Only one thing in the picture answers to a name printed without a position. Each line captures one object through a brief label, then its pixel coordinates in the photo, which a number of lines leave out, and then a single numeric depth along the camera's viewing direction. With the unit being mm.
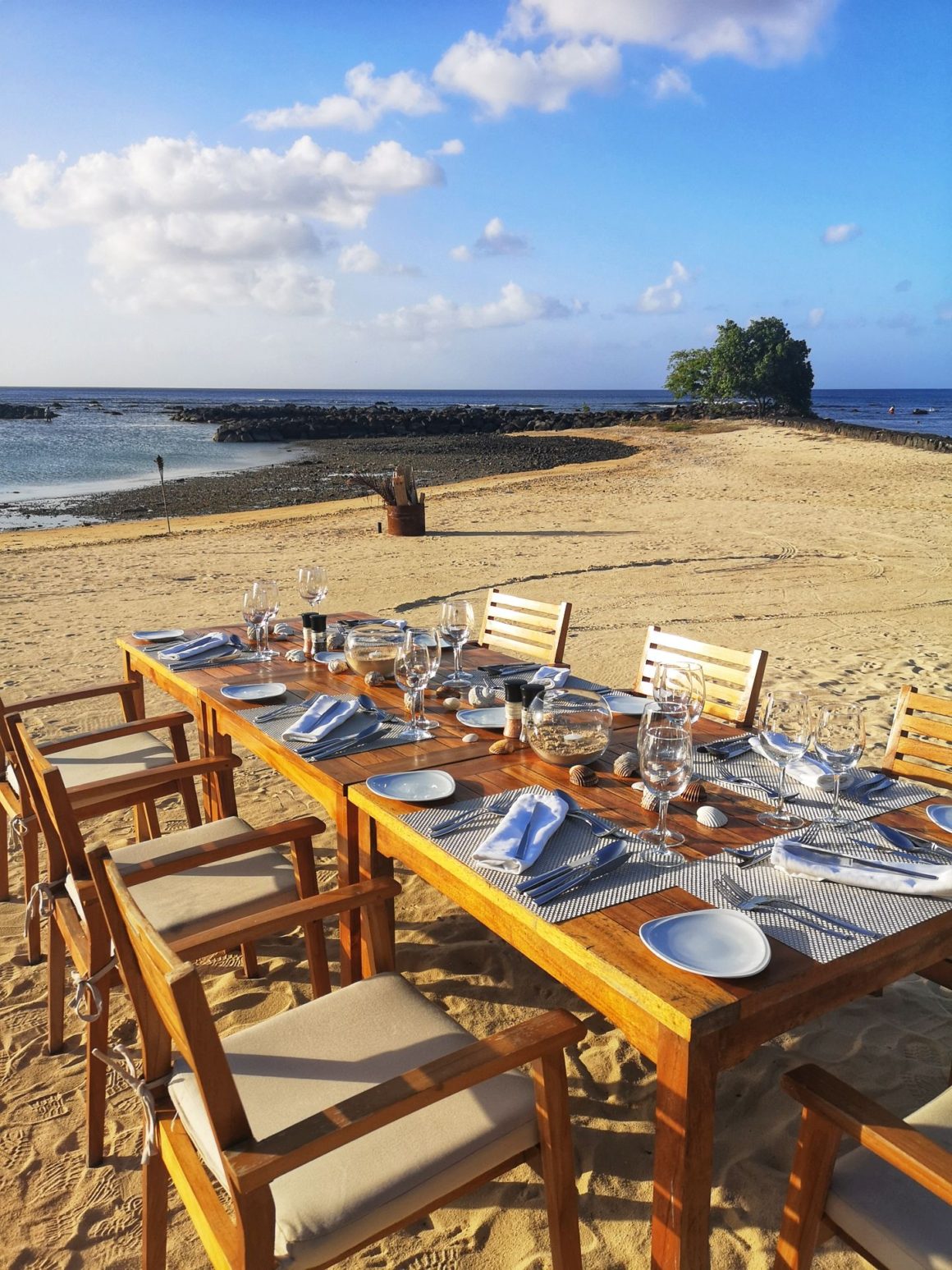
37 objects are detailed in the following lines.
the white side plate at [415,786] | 2143
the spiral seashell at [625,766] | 2303
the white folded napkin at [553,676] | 2963
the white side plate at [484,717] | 2701
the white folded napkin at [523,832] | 1812
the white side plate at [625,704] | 2838
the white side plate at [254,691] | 2963
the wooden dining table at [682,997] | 1402
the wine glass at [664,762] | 1824
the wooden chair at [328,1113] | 1378
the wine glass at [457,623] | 3354
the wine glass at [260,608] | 3562
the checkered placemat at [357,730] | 2545
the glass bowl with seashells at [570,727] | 2324
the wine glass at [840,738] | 2037
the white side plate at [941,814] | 2018
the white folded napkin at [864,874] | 1701
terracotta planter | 12250
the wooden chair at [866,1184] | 1393
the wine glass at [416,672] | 2613
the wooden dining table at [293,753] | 2342
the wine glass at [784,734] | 2059
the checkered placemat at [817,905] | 1562
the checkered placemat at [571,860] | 1679
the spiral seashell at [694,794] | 2162
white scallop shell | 2020
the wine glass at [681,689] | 2355
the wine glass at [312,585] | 3768
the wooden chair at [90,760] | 3021
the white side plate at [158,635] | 3801
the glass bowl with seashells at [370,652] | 3148
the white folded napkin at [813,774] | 2182
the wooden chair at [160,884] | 2105
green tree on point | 56312
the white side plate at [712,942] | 1478
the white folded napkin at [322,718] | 2592
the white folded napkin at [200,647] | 3512
